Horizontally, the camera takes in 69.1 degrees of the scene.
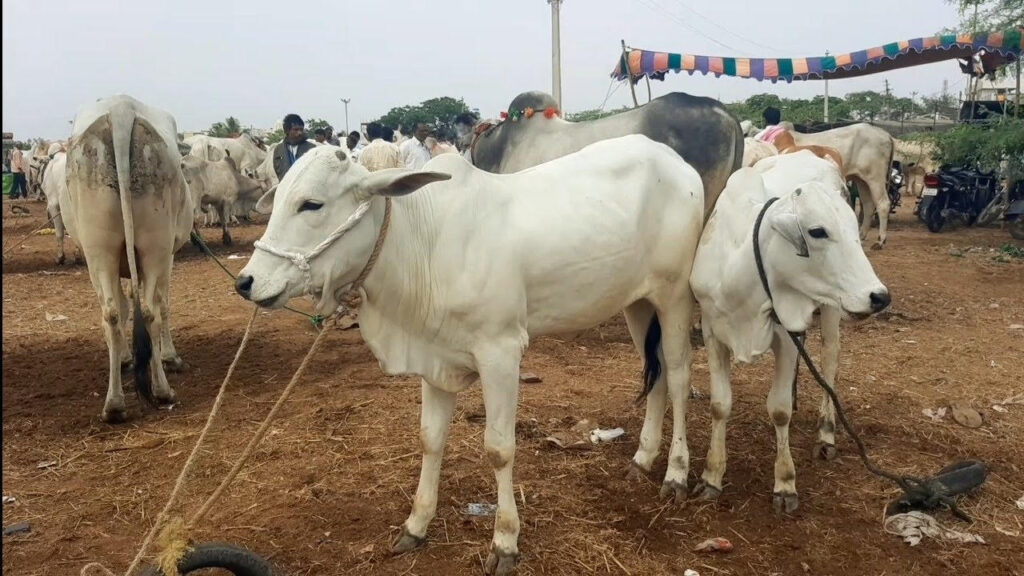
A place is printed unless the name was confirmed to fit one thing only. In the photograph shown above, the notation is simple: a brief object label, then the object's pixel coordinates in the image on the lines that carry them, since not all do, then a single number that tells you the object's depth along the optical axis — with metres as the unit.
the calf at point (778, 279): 3.07
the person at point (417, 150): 10.27
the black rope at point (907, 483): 3.42
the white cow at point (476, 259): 2.74
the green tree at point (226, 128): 35.32
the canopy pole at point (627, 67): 11.82
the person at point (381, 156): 9.30
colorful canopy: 11.96
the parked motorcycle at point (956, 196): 13.40
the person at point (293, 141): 8.16
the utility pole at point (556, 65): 14.95
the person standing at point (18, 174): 23.84
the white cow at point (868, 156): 11.39
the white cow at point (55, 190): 10.09
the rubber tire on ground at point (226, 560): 2.63
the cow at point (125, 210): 4.68
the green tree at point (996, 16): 10.70
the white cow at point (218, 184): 12.36
